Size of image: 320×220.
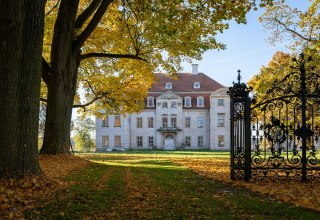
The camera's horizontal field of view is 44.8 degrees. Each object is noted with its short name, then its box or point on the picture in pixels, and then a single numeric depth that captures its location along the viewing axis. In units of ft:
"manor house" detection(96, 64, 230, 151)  173.78
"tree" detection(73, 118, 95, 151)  195.00
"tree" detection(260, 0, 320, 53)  61.98
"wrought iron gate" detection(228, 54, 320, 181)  30.68
